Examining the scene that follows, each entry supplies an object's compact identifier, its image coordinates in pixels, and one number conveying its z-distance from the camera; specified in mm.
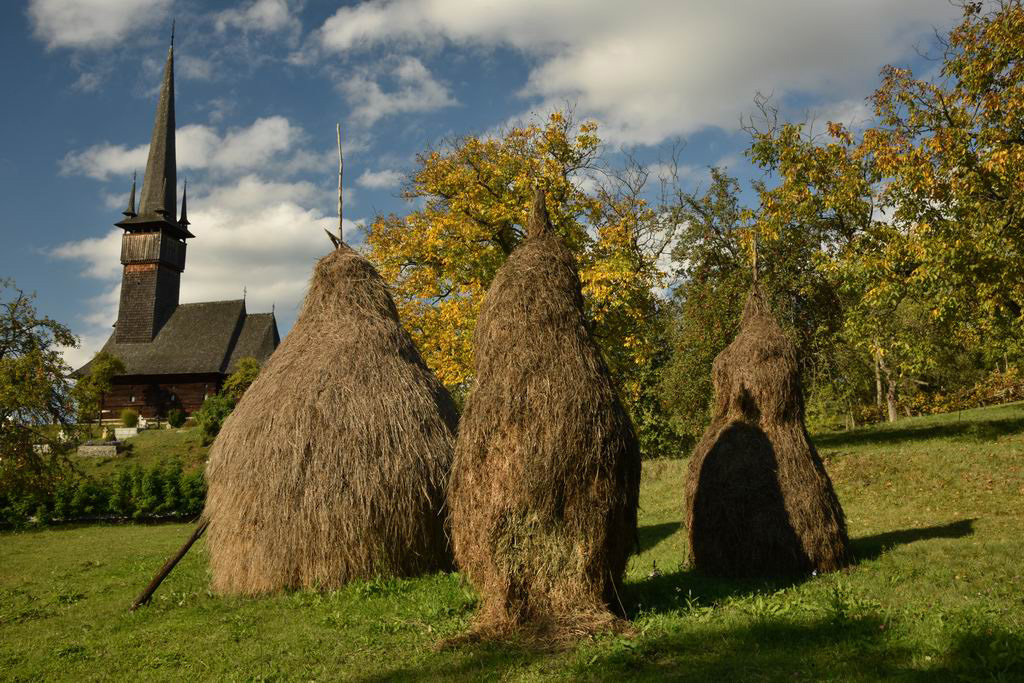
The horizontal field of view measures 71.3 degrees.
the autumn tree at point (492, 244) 21062
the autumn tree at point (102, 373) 42844
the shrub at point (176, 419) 46844
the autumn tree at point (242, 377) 41000
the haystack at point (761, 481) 9523
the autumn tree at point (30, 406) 21672
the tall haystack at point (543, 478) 6930
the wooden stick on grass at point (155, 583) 9961
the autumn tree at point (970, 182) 15156
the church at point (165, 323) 51781
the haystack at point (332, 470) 9820
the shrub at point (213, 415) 35259
